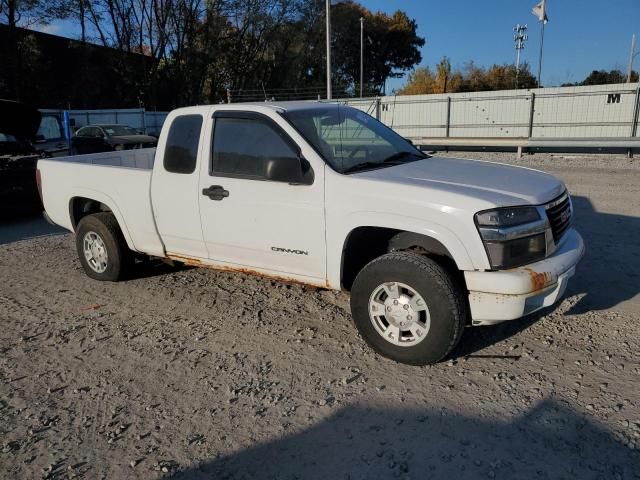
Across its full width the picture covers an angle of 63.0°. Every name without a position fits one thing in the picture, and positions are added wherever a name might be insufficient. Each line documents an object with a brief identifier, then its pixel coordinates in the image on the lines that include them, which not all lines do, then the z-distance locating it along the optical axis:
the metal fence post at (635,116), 16.31
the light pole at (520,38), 49.33
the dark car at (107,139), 18.91
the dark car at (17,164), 8.69
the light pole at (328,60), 21.52
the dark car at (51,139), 10.46
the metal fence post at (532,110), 17.89
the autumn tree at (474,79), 42.38
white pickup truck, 3.38
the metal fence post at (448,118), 19.92
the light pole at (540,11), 22.25
